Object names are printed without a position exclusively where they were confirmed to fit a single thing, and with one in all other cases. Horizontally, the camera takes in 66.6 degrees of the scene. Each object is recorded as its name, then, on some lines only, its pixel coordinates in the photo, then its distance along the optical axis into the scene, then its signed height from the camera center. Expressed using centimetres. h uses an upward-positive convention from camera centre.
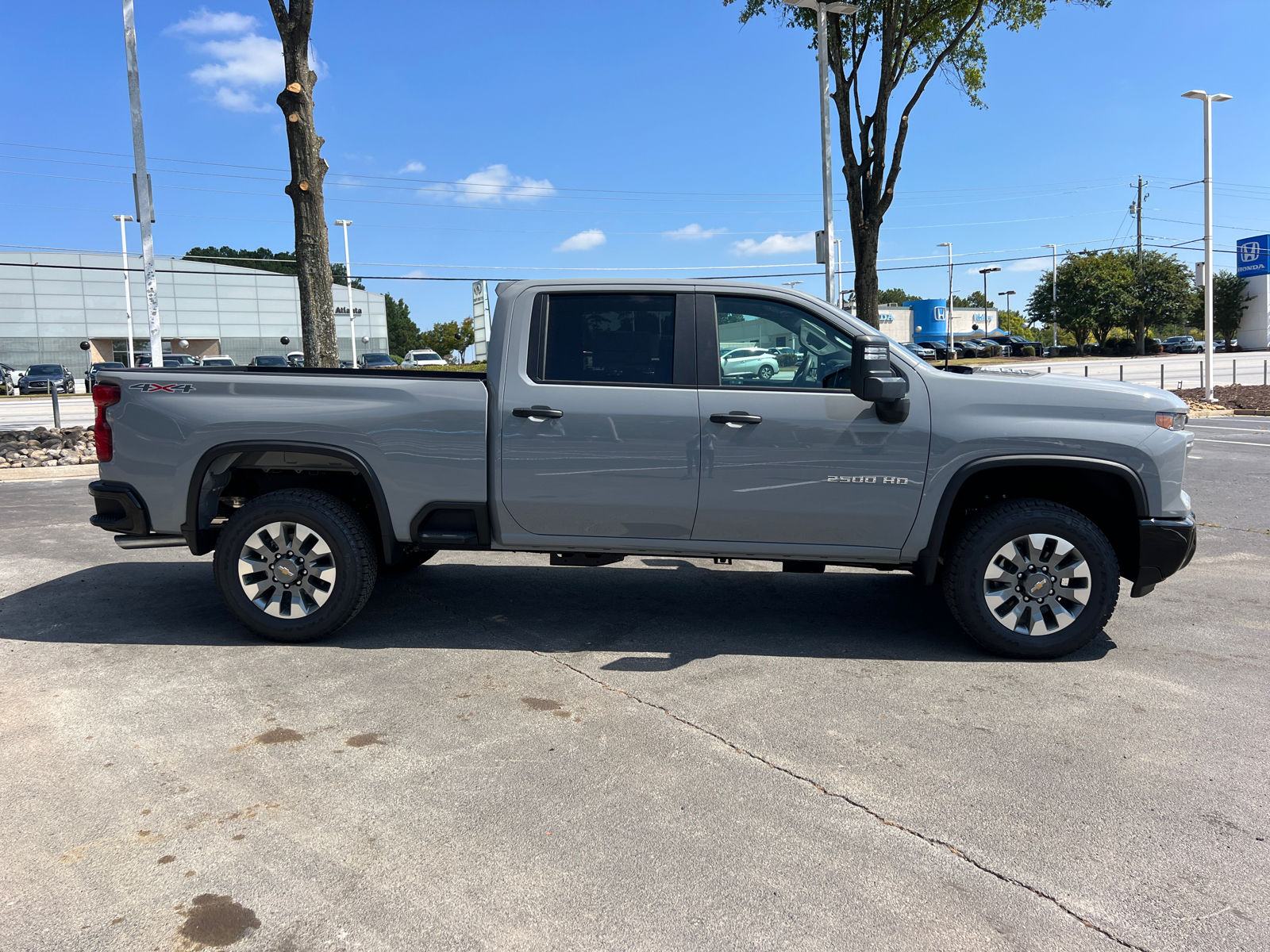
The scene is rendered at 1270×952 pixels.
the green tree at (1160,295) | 6456 +523
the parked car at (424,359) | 5028 +232
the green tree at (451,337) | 9356 +627
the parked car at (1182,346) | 6675 +192
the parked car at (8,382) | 4734 +165
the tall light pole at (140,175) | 1559 +380
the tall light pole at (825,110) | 1777 +539
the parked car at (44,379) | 4411 +165
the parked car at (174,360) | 4040 +219
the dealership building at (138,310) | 6294 +697
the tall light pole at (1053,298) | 6869 +560
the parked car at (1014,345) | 6481 +230
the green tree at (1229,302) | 7022 +500
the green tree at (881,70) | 1820 +600
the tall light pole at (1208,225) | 2536 +396
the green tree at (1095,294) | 6488 +558
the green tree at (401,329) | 12812 +984
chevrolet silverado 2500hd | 484 -35
